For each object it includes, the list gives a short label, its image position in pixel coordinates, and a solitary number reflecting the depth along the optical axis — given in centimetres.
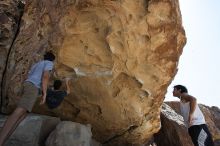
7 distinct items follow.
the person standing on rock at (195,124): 392
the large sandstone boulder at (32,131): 339
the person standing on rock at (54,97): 350
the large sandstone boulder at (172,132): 621
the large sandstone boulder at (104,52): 404
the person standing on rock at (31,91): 282
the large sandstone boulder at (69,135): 359
